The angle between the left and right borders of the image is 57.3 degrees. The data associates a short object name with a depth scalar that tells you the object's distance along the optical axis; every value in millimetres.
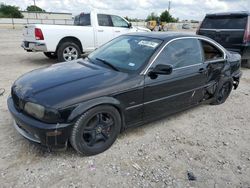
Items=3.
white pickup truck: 7250
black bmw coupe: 2621
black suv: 7309
